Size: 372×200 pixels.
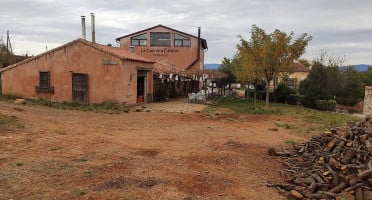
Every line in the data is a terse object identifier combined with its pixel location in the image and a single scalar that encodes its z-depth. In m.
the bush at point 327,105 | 28.80
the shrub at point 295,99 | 31.26
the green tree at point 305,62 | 68.78
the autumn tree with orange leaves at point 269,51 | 22.55
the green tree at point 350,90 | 30.98
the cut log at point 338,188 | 6.53
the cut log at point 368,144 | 7.57
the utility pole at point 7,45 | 35.58
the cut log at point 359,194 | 6.20
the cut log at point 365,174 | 6.51
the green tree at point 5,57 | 31.04
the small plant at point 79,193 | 6.23
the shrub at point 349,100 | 31.47
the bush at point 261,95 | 34.89
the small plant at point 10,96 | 22.25
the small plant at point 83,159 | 8.50
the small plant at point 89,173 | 7.31
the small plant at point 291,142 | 11.39
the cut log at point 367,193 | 6.14
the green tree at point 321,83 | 29.75
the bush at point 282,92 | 32.25
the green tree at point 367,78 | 37.84
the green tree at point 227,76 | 37.94
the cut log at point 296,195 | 6.43
